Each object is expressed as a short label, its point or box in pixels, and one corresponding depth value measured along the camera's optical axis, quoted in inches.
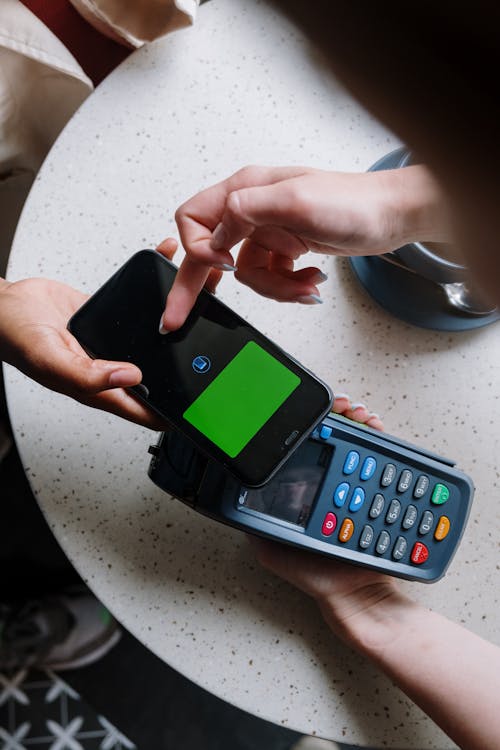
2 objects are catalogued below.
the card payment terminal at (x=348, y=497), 18.0
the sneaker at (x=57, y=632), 40.8
